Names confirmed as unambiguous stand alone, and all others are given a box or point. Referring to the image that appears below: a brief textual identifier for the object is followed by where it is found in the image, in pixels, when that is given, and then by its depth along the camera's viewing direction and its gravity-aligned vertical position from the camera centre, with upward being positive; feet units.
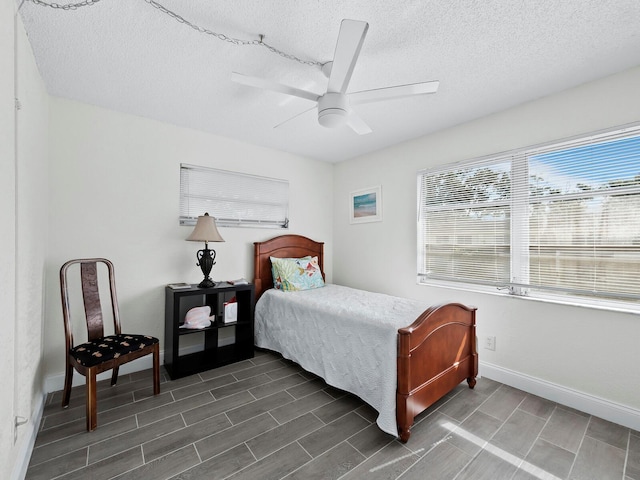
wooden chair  6.30 -2.55
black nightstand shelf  8.78 -3.20
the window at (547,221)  6.83 +0.55
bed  6.13 -2.70
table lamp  9.44 +0.16
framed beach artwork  12.37 +1.60
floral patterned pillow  11.19 -1.31
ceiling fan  5.37 +3.12
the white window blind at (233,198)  10.42 +1.74
